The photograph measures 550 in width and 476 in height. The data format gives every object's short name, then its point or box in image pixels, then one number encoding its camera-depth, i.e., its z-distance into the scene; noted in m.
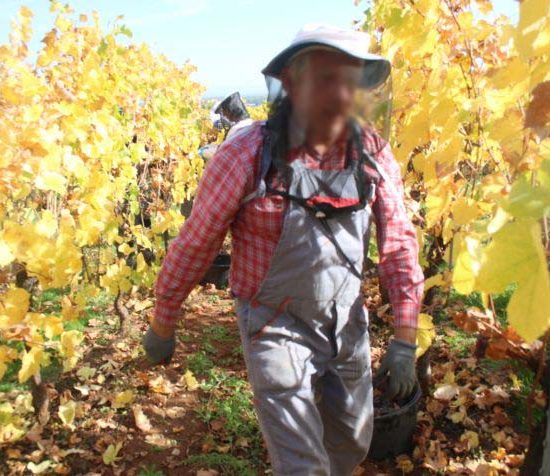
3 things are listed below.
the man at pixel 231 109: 7.32
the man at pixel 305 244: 1.48
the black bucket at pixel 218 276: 5.01
